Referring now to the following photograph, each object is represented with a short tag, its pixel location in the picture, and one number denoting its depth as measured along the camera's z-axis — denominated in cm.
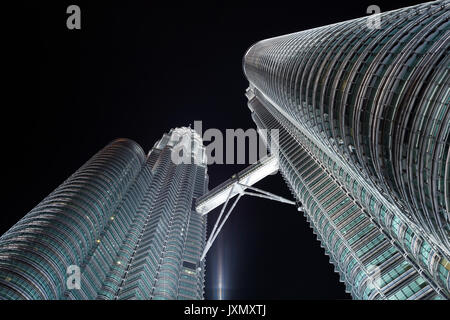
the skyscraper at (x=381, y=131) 3162
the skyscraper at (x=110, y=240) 8412
